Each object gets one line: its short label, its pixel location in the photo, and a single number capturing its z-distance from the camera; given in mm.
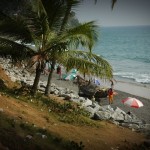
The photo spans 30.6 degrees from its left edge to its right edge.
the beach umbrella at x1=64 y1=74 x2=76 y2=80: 26755
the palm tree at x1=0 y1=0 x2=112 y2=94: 11660
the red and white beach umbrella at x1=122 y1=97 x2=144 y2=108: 17000
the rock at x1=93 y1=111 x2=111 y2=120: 13326
